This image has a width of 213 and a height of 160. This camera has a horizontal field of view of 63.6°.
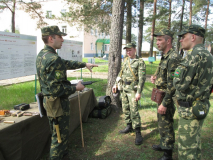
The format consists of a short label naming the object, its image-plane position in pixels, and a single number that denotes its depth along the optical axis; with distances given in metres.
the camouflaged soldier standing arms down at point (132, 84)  3.55
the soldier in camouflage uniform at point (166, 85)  2.64
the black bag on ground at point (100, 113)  4.73
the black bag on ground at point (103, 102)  4.81
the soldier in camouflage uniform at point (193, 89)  2.01
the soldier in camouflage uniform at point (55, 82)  2.19
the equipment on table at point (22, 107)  2.96
